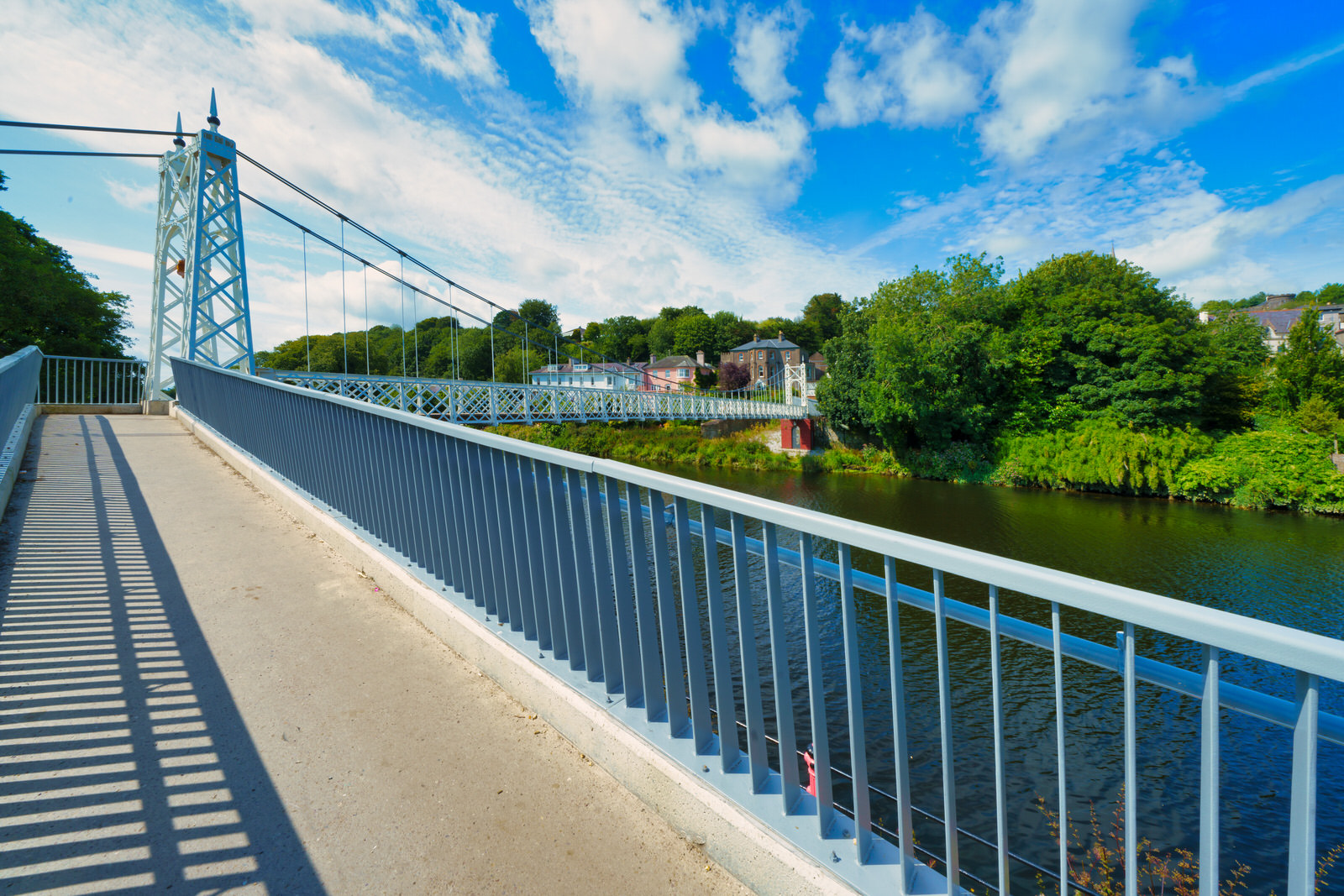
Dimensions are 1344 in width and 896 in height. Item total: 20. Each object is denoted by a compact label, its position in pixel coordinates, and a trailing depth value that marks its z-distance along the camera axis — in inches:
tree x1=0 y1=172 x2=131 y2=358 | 805.2
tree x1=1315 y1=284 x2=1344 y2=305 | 2901.1
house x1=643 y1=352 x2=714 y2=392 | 2618.1
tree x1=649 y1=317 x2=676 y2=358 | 3176.7
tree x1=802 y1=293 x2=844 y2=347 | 3191.2
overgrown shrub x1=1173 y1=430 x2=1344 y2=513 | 679.7
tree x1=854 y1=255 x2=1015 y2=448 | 994.1
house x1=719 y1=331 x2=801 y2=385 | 2642.7
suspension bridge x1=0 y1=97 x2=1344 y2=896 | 48.9
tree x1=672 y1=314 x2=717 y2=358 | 2972.4
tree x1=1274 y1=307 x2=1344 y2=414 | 831.1
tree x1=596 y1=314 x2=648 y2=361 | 3371.1
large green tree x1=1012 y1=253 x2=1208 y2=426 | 864.3
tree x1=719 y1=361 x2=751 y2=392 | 2484.0
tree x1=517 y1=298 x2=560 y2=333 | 3152.1
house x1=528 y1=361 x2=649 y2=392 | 1812.3
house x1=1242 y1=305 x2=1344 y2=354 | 1875.7
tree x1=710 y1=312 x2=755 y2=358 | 2992.1
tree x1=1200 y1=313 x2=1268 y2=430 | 877.2
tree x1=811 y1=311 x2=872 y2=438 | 1125.7
